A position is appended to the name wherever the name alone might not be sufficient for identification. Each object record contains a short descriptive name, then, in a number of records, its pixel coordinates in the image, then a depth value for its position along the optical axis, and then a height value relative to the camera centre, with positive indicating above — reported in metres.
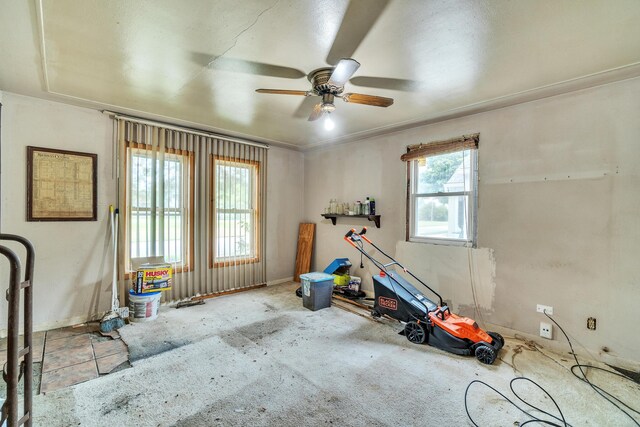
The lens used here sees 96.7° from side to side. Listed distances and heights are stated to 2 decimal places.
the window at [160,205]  3.80 +0.03
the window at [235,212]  4.59 -0.07
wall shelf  4.42 -0.12
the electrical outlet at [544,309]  2.93 -1.01
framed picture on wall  3.17 +0.24
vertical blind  3.78 +0.00
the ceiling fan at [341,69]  1.75 +1.19
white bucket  3.48 -1.24
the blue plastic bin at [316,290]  3.97 -1.16
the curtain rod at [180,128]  3.63 +1.14
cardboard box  3.52 -0.91
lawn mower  2.71 -1.15
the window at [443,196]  3.54 +0.19
